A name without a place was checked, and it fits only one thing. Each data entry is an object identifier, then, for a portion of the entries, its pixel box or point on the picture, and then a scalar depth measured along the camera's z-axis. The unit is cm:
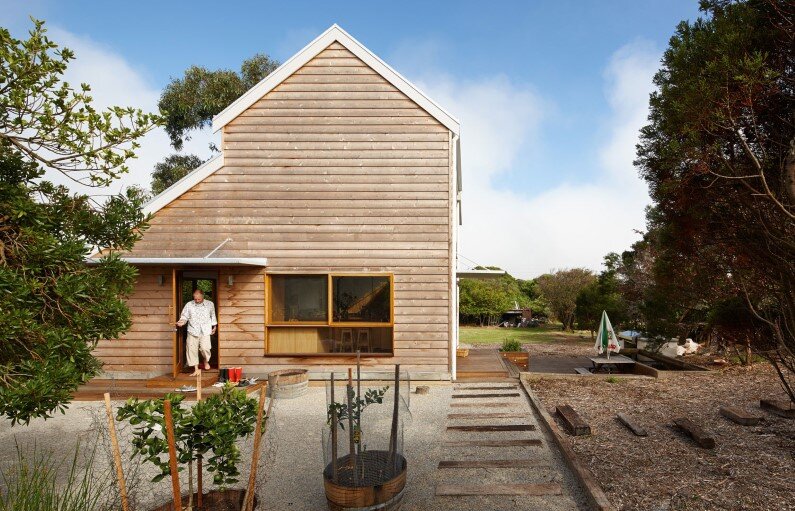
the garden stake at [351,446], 379
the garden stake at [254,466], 349
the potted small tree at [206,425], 322
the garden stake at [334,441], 382
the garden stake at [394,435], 401
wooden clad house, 946
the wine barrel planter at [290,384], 848
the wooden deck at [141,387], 844
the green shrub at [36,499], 290
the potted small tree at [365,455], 373
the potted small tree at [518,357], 1178
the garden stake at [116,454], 337
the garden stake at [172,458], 308
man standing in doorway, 913
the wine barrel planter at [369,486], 370
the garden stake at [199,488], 365
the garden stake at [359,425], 393
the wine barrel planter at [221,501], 384
